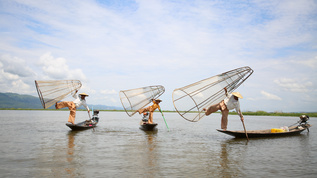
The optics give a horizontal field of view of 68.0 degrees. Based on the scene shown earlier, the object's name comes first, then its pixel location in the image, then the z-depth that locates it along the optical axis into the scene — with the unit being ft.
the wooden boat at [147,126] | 51.52
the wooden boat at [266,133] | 38.63
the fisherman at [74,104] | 44.67
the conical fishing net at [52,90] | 39.08
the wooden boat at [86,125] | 47.70
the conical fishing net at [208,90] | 34.27
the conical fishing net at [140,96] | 57.26
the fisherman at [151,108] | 51.88
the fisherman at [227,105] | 35.29
